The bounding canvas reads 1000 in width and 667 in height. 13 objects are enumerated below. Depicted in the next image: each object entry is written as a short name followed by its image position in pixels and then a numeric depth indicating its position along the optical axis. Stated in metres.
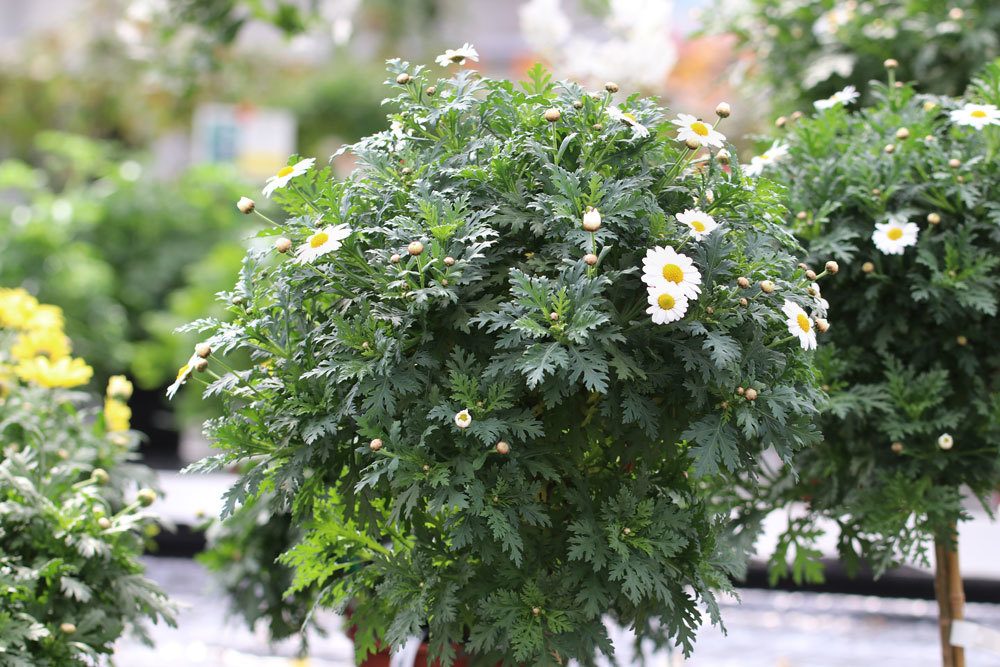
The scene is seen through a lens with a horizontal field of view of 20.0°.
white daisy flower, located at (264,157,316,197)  1.93
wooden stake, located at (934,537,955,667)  2.15
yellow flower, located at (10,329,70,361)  2.20
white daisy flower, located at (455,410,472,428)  1.84
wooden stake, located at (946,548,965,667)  2.16
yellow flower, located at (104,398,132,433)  2.21
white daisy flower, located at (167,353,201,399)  1.89
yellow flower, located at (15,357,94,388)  2.16
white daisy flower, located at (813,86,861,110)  2.13
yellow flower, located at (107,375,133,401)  2.20
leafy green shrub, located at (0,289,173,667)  2.00
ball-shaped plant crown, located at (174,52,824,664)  1.86
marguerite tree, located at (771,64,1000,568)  2.08
